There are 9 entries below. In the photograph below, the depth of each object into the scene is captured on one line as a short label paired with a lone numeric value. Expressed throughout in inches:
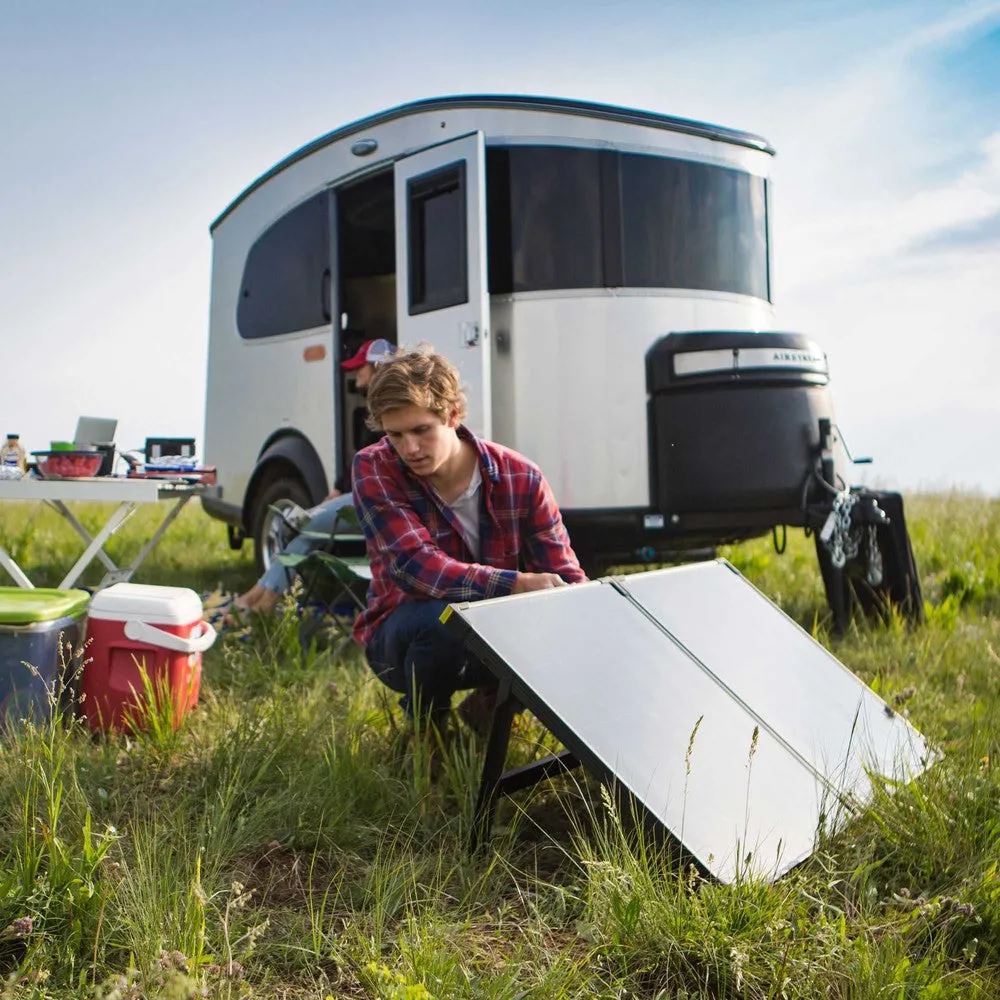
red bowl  195.8
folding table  184.1
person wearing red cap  199.6
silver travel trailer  198.8
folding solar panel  88.7
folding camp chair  174.2
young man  114.9
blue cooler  133.4
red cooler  140.3
